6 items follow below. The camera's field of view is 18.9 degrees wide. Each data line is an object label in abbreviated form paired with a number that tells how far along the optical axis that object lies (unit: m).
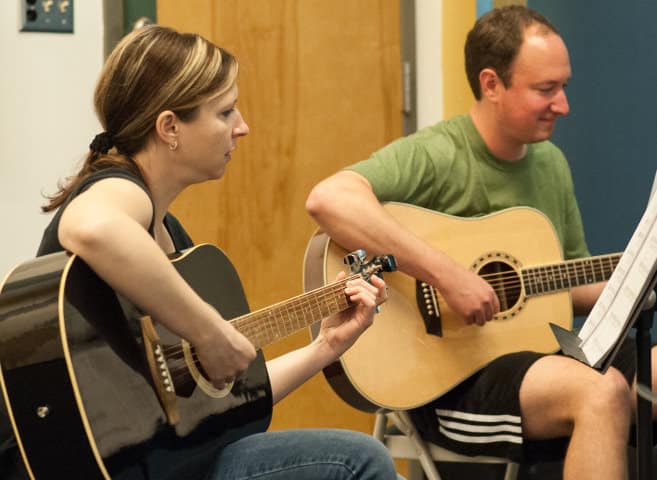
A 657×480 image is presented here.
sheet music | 3.12
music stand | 3.25
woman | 3.20
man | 3.67
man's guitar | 3.82
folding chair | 3.85
